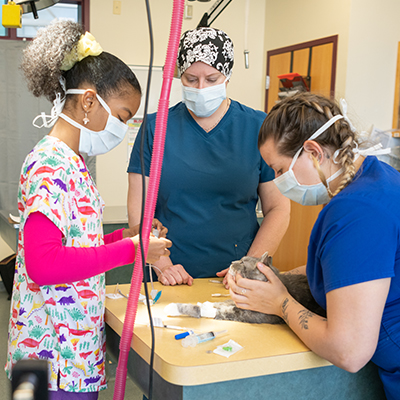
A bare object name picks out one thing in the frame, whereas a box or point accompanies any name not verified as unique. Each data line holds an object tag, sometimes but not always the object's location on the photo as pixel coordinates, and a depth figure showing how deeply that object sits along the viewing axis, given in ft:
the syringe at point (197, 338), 3.00
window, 13.99
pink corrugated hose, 2.63
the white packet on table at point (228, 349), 2.88
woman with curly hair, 3.00
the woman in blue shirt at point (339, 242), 2.75
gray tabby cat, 3.52
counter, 2.73
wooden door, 13.09
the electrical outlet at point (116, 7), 14.49
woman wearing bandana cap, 4.87
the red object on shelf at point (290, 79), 14.03
